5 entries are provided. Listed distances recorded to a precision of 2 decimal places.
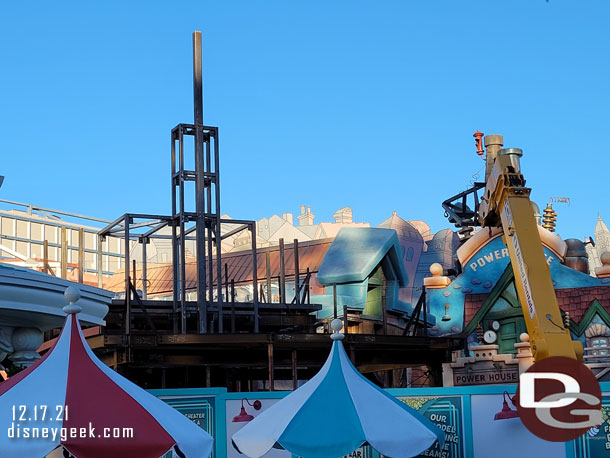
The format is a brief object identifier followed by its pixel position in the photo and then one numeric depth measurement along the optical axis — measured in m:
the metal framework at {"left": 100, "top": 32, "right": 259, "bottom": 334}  23.45
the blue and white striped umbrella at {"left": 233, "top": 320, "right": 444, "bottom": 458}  11.11
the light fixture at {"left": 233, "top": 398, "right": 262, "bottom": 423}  16.08
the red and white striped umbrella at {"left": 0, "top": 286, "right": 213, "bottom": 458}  9.21
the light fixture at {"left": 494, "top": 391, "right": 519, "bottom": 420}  13.43
